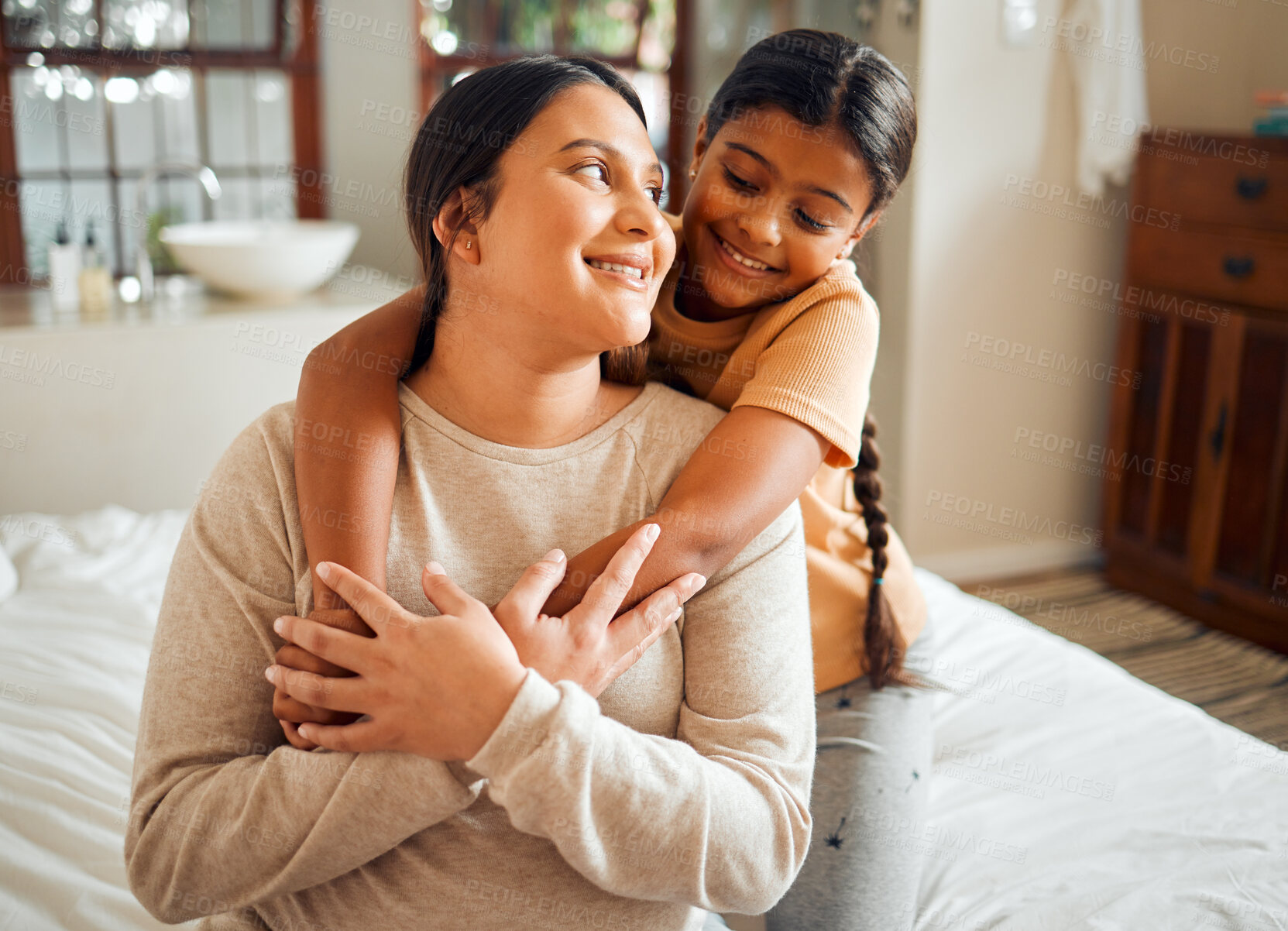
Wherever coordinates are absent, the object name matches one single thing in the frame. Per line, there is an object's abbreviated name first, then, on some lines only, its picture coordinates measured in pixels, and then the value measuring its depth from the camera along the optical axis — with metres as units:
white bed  1.21
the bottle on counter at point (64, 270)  2.96
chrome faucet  3.05
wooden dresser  2.78
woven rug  2.62
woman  0.86
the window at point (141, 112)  3.24
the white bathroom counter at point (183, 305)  2.86
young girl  1.01
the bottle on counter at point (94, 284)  2.97
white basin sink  2.98
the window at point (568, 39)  3.54
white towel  3.08
